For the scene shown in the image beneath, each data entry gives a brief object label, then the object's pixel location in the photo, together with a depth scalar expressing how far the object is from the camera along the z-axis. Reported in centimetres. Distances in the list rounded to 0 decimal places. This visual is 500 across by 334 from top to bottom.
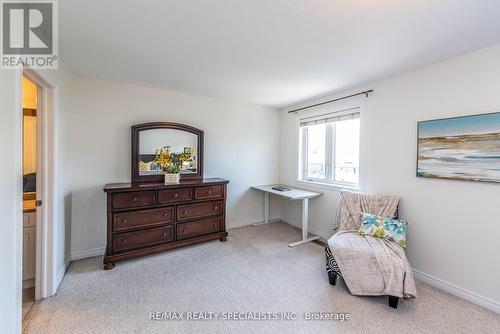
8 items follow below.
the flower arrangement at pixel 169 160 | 313
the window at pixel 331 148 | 321
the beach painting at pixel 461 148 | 191
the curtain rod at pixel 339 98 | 285
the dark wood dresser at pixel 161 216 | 253
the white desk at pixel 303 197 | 329
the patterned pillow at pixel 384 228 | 229
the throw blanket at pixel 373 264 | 188
